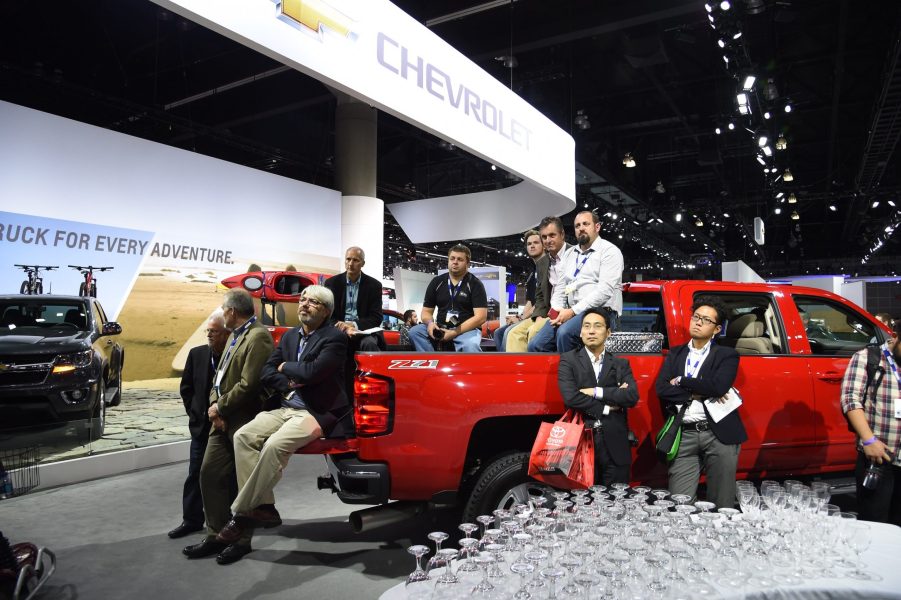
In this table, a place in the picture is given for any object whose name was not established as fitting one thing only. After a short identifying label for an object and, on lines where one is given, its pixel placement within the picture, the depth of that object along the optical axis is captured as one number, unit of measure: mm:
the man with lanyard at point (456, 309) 4574
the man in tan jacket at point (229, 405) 3674
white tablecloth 1556
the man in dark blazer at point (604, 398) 3012
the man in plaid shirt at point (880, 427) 3016
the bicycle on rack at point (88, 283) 6797
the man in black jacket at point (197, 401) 4020
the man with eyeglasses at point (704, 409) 3070
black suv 5266
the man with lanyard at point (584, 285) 3688
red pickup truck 3021
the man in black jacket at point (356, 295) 4738
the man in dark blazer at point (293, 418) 3428
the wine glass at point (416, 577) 1501
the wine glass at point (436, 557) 1595
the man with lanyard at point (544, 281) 4230
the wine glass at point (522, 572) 1375
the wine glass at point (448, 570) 1434
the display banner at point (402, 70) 3971
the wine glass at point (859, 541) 1717
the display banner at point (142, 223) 6379
